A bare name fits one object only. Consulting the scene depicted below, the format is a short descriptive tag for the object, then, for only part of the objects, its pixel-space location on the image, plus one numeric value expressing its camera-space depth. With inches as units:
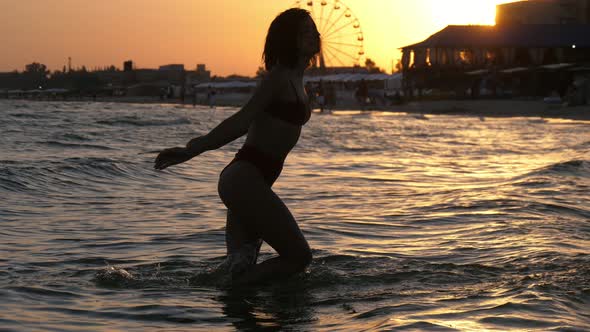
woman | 189.8
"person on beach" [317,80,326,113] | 2359.0
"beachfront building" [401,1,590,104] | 3056.1
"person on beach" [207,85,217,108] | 3300.4
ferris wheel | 2807.6
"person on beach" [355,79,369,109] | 2519.7
